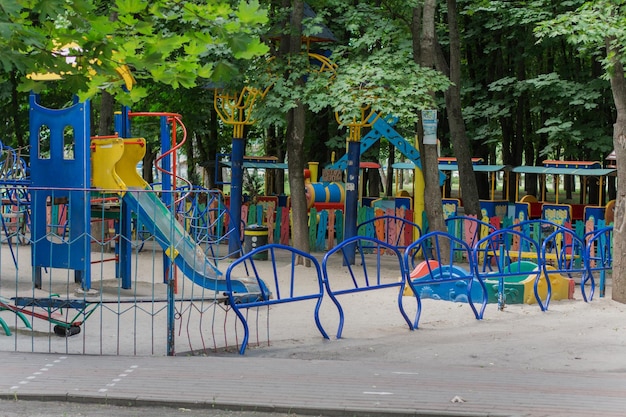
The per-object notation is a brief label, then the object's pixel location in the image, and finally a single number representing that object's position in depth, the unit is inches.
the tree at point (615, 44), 502.9
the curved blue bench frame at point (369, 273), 412.4
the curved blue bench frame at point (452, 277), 450.0
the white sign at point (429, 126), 662.5
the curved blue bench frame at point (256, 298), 366.6
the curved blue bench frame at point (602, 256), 548.7
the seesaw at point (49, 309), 359.3
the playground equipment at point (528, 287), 517.0
